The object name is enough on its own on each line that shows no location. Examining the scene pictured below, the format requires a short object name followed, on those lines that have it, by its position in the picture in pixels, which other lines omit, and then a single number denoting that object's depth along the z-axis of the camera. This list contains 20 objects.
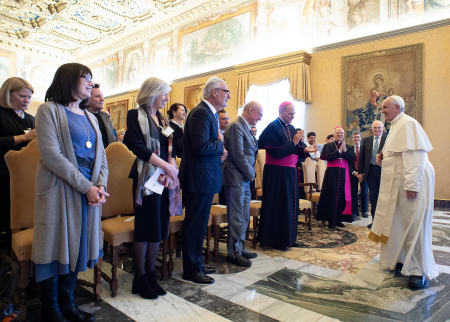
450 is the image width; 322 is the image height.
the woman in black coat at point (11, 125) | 2.30
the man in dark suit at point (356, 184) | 5.32
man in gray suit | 2.82
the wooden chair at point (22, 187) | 2.04
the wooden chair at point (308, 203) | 3.92
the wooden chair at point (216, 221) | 2.87
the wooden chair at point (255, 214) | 3.36
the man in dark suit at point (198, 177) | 2.29
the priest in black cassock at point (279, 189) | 3.25
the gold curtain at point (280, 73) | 7.83
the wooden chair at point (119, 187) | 2.56
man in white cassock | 2.38
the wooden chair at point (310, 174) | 4.72
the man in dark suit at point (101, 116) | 2.72
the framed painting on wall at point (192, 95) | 10.32
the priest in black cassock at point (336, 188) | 4.57
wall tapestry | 6.45
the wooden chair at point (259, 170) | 4.49
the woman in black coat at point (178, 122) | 2.41
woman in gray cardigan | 1.52
